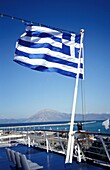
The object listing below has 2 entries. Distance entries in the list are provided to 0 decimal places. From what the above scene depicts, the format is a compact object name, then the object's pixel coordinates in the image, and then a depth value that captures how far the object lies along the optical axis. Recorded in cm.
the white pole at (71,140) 702
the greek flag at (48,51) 736
